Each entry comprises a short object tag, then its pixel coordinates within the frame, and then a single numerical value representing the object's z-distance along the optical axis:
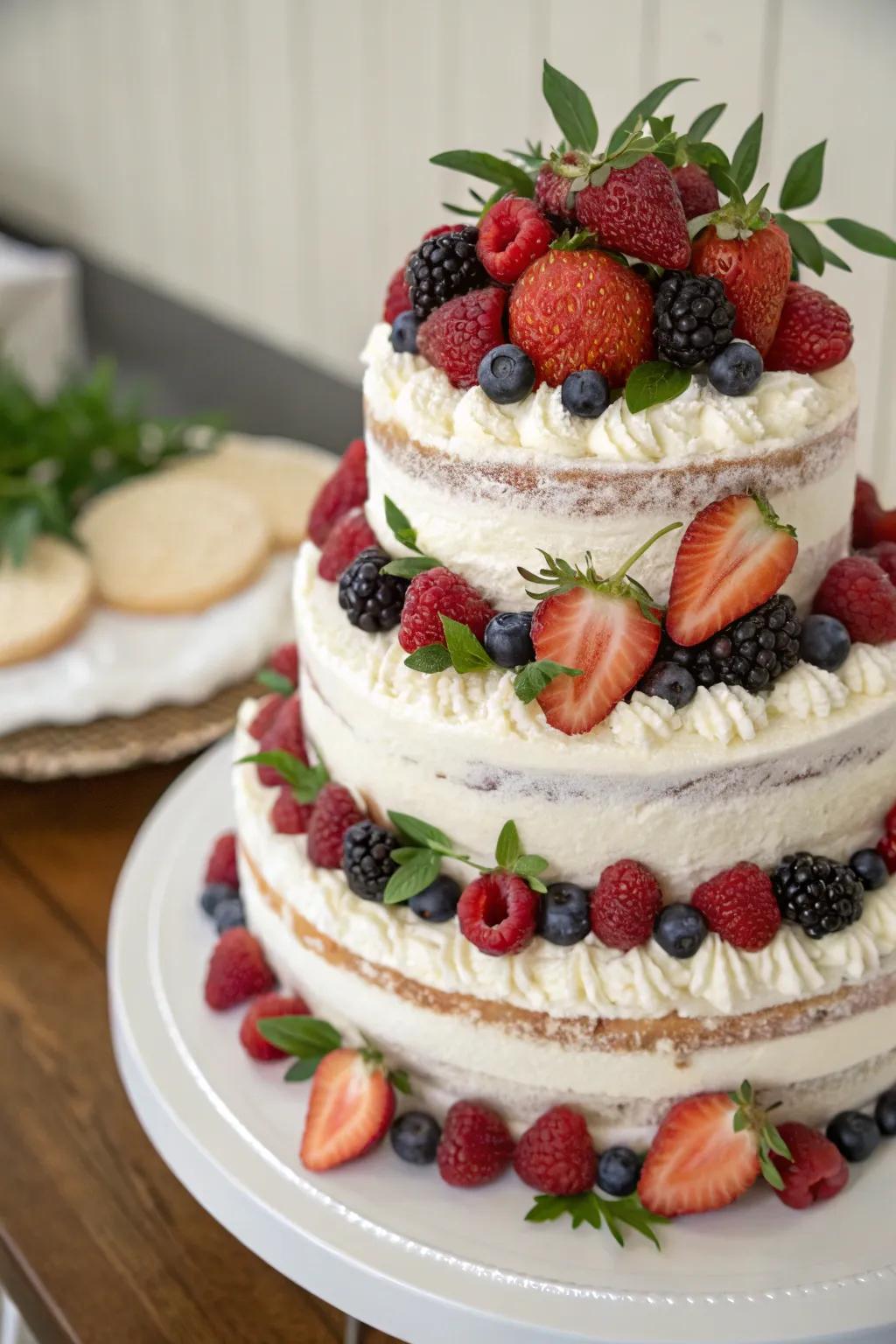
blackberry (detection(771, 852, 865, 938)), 0.73
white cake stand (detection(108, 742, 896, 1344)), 0.71
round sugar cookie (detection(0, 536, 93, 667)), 1.04
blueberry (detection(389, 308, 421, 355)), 0.76
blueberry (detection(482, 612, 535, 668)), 0.72
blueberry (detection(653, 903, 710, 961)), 0.73
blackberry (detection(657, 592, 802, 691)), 0.72
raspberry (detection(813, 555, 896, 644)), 0.74
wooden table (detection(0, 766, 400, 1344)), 0.79
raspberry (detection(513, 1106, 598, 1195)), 0.74
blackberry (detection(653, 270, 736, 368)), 0.69
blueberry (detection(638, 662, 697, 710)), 0.71
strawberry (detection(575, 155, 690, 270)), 0.69
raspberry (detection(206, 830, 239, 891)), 0.88
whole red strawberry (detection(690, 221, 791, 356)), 0.71
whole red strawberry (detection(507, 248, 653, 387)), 0.70
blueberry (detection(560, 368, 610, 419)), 0.70
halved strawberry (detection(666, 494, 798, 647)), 0.70
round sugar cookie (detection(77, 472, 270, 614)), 1.08
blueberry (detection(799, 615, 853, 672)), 0.73
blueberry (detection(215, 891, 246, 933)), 0.86
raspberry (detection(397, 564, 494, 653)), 0.72
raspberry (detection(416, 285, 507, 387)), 0.72
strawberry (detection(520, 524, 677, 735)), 0.70
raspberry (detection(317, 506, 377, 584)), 0.78
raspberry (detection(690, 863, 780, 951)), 0.73
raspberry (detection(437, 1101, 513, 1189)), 0.75
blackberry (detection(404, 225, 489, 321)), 0.73
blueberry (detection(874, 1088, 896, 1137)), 0.78
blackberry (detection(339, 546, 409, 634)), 0.75
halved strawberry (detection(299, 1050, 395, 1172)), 0.76
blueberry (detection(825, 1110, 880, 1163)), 0.76
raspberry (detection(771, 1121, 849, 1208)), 0.74
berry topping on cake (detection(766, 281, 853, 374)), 0.73
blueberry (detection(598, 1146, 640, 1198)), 0.75
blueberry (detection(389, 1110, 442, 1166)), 0.76
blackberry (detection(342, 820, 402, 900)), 0.75
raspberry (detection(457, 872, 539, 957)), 0.73
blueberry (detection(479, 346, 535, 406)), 0.71
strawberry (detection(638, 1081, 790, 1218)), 0.74
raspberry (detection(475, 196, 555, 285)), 0.71
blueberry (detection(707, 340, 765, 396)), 0.70
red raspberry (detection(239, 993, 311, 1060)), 0.80
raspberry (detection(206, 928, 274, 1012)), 0.82
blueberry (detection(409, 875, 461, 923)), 0.75
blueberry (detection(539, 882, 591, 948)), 0.73
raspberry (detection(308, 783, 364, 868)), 0.77
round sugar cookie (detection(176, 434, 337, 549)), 1.16
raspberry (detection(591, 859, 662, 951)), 0.72
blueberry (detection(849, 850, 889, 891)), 0.75
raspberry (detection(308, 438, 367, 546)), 0.82
